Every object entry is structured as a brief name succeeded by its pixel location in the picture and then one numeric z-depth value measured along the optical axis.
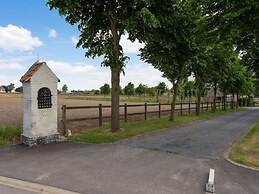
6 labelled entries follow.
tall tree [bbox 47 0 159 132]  7.55
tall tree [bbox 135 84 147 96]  69.54
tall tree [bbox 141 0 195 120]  8.98
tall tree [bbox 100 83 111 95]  73.44
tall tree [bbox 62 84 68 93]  118.74
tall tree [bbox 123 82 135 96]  68.20
